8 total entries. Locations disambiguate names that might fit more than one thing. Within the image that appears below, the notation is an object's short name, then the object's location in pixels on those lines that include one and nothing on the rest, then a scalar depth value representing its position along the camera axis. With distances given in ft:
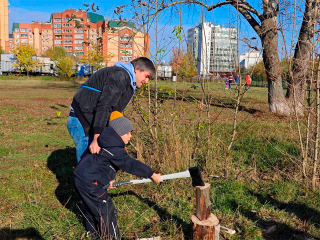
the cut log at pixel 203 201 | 8.94
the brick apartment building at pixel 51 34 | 337.72
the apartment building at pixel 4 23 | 299.38
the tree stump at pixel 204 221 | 8.85
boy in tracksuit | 9.11
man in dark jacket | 9.96
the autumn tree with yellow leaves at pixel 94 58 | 130.62
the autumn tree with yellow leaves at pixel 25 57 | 131.64
